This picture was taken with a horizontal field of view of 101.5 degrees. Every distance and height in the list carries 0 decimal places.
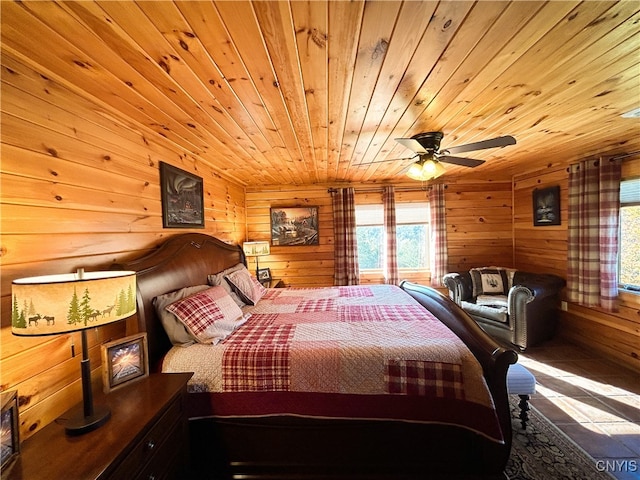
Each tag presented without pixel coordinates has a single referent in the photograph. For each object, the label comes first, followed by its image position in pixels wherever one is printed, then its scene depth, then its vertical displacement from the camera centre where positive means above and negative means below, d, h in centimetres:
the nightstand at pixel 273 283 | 421 -82
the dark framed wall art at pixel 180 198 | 235 +38
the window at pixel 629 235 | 285 -13
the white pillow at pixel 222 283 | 261 -48
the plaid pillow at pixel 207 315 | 176 -58
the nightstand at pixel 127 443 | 92 -80
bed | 150 -105
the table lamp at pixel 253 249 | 397 -22
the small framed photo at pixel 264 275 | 430 -68
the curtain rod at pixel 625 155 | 273 +73
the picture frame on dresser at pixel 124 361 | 133 -66
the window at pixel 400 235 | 466 -9
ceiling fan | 217 +66
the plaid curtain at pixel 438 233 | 442 -7
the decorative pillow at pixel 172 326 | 176 -61
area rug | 163 -155
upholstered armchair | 319 -99
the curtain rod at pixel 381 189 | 455 +72
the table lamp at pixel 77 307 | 92 -26
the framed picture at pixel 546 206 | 365 +29
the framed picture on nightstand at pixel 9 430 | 89 -67
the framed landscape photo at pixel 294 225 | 459 +14
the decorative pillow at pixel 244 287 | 275 -57
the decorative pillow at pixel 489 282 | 387 -81
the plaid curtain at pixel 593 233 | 291 -10
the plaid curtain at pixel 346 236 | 448 -7
